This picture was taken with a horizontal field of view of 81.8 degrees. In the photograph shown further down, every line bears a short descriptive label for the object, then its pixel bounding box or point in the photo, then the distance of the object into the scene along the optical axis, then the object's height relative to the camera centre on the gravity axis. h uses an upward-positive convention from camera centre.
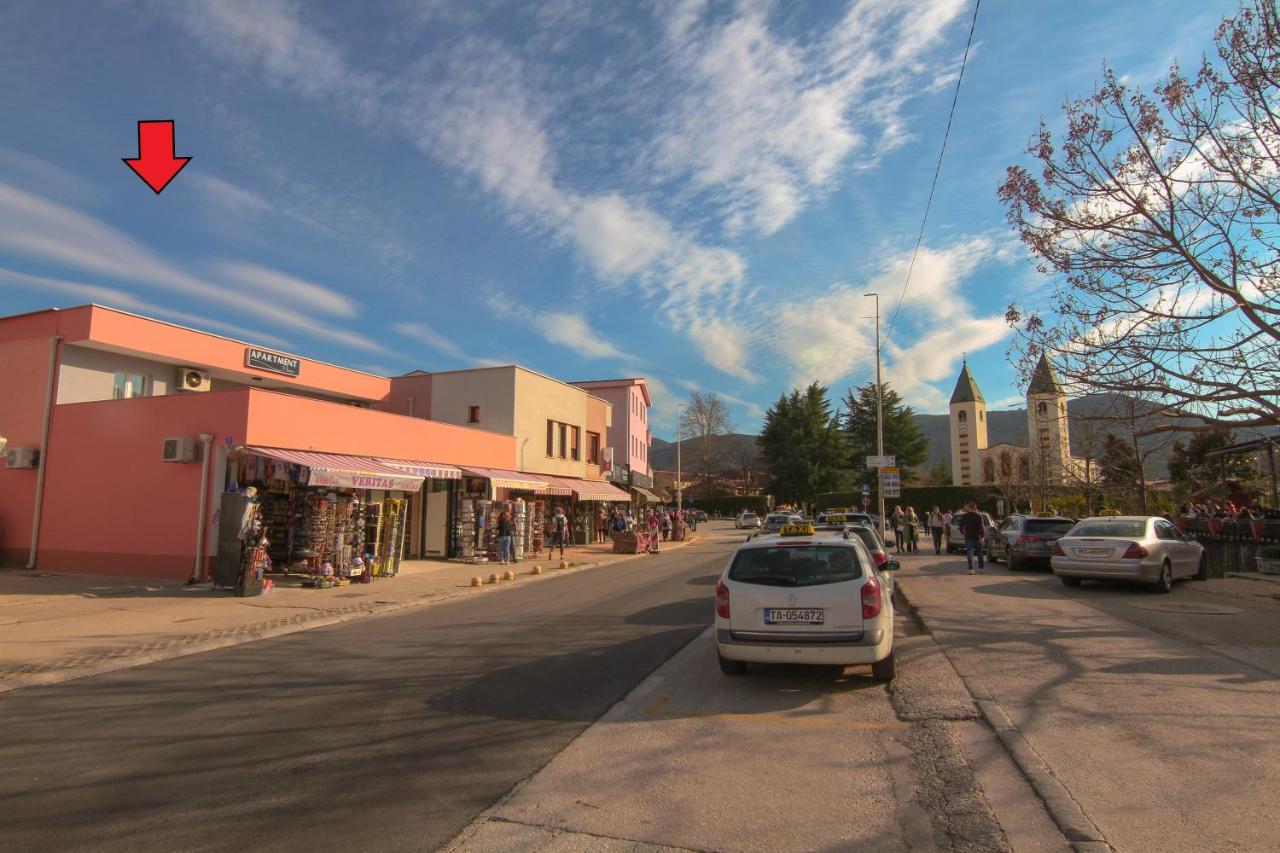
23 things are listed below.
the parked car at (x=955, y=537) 26.60 -0.96
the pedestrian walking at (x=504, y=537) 23.38 -0.94
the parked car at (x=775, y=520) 27.85 -0.44
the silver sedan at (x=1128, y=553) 13.28 -0.72
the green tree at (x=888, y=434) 76.94 +8.17
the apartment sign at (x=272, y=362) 22.68 +4.51
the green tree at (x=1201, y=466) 40.28 +2.76
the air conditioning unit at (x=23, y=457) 18.16 +1.10
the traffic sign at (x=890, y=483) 30.53 +1.17
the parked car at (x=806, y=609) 6.79 -0.92
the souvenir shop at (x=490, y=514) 24.08 -0.24
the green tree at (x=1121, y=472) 29.66 +1.76
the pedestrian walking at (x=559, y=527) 26.94 -0.73
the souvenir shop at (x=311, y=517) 14.80 -0.28
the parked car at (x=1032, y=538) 18.45 -0.65
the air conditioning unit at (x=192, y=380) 20.97 +3.56
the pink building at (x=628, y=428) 47.53 +5.35
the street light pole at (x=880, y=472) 30.66 +1.60
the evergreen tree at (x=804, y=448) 76.44 +6.46
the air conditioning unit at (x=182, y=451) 15.99 +1.15
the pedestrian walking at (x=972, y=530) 18.59 -0.46
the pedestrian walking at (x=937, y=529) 27.14 -0.65
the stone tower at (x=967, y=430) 94.62 +10.59
